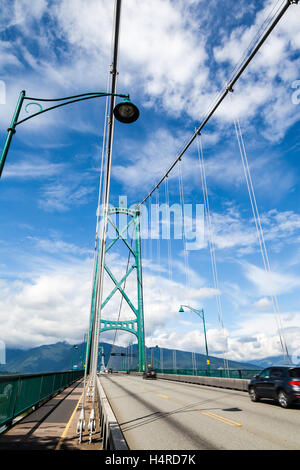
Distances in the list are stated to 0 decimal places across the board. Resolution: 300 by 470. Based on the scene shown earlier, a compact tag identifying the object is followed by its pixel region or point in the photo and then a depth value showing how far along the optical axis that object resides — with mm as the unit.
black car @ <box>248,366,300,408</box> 9623
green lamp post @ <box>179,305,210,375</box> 30344
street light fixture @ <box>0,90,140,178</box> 5300
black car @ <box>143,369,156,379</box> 33344
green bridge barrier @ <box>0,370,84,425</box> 7363
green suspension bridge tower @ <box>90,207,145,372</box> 53969
